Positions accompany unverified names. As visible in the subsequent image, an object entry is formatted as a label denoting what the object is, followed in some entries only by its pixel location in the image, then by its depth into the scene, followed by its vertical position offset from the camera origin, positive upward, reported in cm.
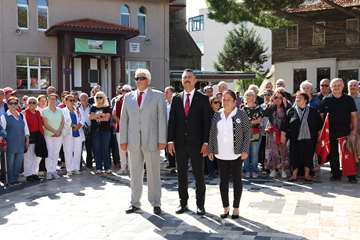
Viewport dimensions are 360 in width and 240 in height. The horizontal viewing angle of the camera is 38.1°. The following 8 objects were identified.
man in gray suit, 721 -52
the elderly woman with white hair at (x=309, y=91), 1002 -1
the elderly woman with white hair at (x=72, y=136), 1116 -95
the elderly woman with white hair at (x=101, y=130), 1107 -83
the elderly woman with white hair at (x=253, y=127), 1007 -70
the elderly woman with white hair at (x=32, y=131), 1045 -79
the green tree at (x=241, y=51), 4569 +351
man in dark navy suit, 707 -53
